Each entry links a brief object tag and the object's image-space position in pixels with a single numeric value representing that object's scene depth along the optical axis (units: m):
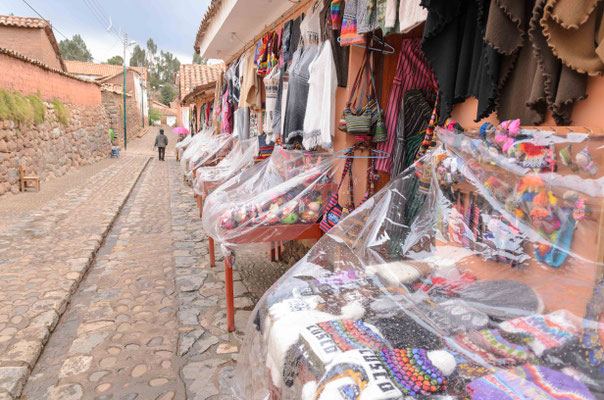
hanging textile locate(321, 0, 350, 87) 3.13
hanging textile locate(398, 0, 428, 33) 2.07
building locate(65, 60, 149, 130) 31.27
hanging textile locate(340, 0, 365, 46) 2.76
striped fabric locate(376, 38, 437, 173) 2.68
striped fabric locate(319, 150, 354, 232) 2.77
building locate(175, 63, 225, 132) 12.43
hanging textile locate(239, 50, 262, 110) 5.27
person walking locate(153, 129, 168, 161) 16.23
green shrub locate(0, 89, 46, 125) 7.43
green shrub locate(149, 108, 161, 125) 39.91
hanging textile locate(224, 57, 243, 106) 6.13
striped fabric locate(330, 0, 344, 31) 3.01
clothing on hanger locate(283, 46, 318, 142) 3.50
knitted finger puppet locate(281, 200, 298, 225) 2.81
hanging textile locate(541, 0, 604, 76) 1.25
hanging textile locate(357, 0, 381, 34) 2.55
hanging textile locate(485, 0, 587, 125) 1.40
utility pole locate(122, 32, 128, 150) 21.03
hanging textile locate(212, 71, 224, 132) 7.67
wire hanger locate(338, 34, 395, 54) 2.97
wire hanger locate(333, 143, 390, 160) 2.92
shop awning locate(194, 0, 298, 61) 4.62
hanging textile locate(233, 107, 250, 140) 5.84
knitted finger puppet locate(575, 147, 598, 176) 1.25
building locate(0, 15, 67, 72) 13.84
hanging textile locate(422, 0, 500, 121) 1.71
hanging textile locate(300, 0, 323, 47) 3.42
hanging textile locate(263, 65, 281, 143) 4.21
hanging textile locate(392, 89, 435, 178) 2.70
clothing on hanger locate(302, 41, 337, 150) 3.11
